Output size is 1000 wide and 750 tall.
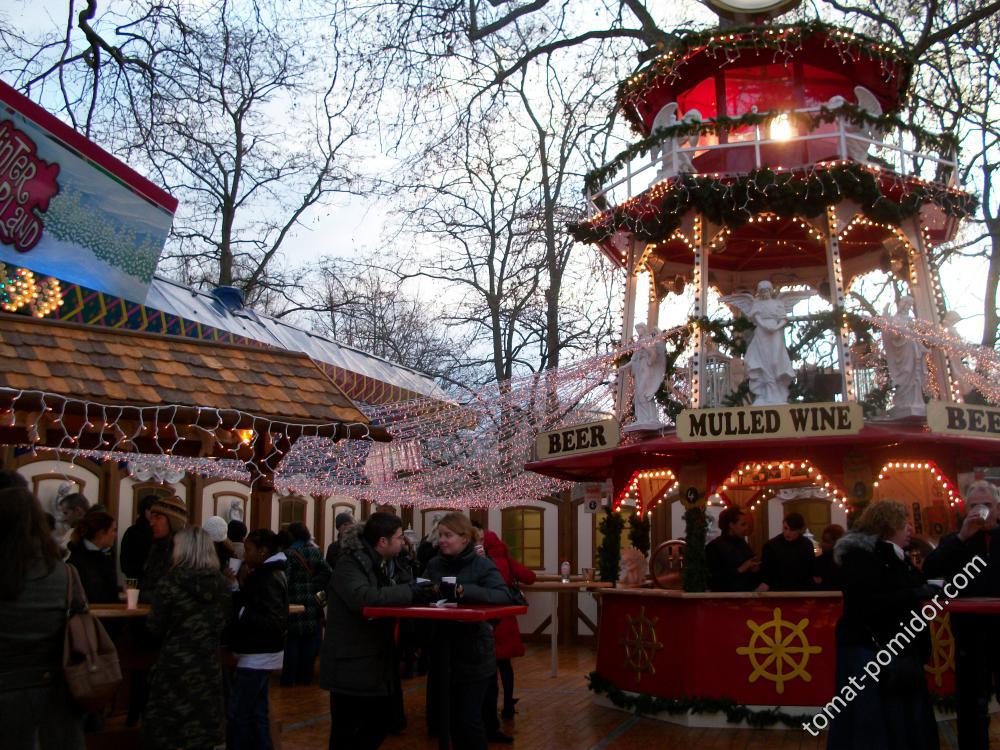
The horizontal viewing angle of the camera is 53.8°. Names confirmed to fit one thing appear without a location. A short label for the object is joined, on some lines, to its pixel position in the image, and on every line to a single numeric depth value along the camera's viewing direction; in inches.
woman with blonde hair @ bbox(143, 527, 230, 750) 221.6
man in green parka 213.8
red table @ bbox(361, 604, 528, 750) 204.7
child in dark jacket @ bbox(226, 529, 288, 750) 248.4
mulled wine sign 370.6
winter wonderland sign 309.3
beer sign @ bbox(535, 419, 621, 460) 419.8
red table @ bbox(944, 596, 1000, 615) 214.8
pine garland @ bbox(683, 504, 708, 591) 383.2
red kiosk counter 364.8
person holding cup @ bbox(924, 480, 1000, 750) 260.7
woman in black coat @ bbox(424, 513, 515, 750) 229.9
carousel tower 424.2
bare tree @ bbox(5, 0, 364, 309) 451.8
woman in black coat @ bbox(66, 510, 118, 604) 296.0
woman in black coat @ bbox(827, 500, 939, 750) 213.8
